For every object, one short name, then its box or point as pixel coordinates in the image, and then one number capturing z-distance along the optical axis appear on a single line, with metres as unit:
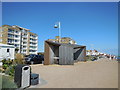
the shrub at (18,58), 9.77
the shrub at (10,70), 5.18
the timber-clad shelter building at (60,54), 11.50
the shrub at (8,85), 3.53
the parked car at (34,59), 12.91
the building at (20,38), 36.05
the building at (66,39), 57.10
